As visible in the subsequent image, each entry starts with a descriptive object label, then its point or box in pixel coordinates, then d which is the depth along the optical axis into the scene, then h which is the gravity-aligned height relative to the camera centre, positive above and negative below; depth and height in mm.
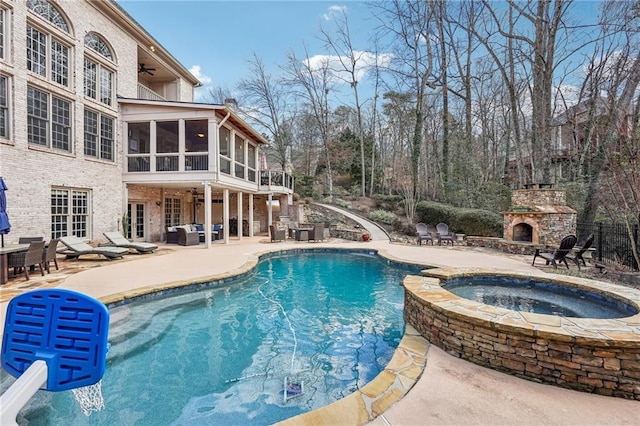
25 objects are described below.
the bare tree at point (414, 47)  17406 +10431
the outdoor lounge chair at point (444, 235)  12673 -985
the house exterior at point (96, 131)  8555 +3120
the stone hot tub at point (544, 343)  2742 -1333
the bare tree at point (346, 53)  22719 +12492
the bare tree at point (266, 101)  24900 +9613
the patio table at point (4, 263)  6043 -989
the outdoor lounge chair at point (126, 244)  10172 -1023
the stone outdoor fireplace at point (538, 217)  10195 -151
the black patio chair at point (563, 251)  7765 -983
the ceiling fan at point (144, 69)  15120 +7389
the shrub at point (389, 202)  20875 +818
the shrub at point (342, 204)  21512 +680
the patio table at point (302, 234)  14383 -989
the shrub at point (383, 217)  18020 -234
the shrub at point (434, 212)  15508 +52
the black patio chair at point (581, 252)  7605 -1052
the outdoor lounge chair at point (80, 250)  8734 -1087
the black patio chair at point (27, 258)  6285 -924
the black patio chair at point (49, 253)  6909 -919
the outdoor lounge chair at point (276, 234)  13766 -955
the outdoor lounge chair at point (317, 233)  14205 -933
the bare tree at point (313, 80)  24422 +11029
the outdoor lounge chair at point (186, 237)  12642 -987
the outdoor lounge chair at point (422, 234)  13121 -952
